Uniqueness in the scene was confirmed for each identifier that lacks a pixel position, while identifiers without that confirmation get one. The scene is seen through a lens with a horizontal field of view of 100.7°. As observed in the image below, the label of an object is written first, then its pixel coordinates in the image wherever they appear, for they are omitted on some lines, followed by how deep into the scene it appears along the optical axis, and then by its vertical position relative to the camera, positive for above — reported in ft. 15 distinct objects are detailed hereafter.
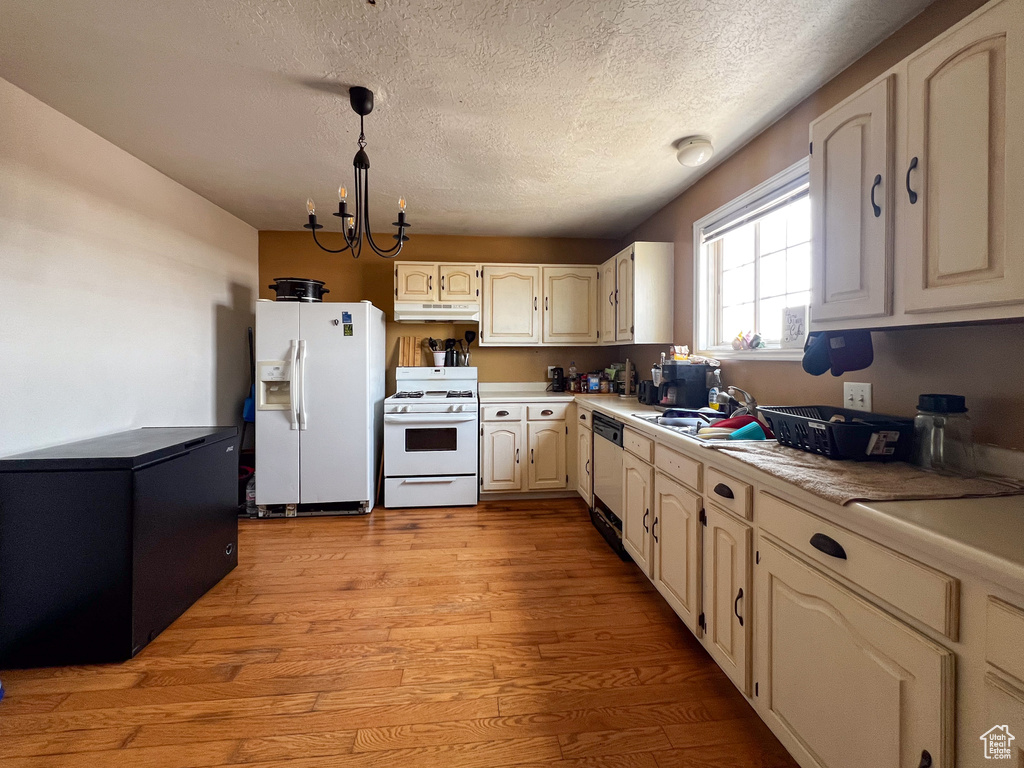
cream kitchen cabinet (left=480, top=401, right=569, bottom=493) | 11.70 -1.76
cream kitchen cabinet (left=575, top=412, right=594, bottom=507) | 10.31 -1.99
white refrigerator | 10.46 -0.61
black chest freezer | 5.34 -2.29
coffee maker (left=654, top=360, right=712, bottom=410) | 8.37 -0.02
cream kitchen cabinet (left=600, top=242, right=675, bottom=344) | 10.27 +2.18
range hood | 12.47 +2.04
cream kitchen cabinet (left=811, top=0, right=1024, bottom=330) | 2.99 +1.66
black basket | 4.11 -0.53
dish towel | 3.20 -0.80
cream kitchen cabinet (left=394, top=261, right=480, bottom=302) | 12.53 +2.91
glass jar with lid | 3.86 -0.48
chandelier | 6.07 +2.56
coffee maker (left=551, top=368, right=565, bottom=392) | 13.46 +0.03
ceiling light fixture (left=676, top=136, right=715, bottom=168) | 7.48 +4.15
